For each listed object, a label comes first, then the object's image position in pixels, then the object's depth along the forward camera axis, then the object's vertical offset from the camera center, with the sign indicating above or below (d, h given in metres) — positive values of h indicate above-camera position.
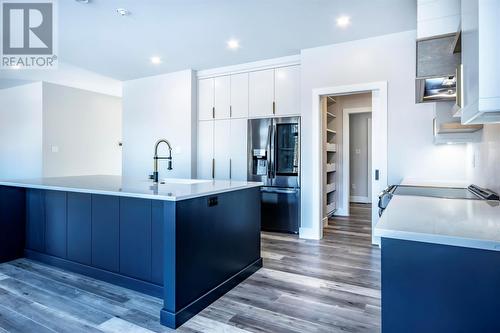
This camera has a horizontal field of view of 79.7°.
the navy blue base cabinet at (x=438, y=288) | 0.98 -0.43
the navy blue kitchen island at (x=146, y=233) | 2.08 -0.61
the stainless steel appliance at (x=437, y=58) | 1.66 +0.60
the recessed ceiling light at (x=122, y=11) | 3.09 +1.60
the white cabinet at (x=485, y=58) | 0.91 +0.33
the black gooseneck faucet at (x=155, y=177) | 3.29 -0.14
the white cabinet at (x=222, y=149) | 4.93 +0.26
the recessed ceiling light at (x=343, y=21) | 3.28 +1.62
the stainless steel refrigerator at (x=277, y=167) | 4.49 -0.04
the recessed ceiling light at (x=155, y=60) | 4.68 +1.66
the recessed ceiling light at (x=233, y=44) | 3.98 +1.65
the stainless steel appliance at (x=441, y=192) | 1.98 -0.21
